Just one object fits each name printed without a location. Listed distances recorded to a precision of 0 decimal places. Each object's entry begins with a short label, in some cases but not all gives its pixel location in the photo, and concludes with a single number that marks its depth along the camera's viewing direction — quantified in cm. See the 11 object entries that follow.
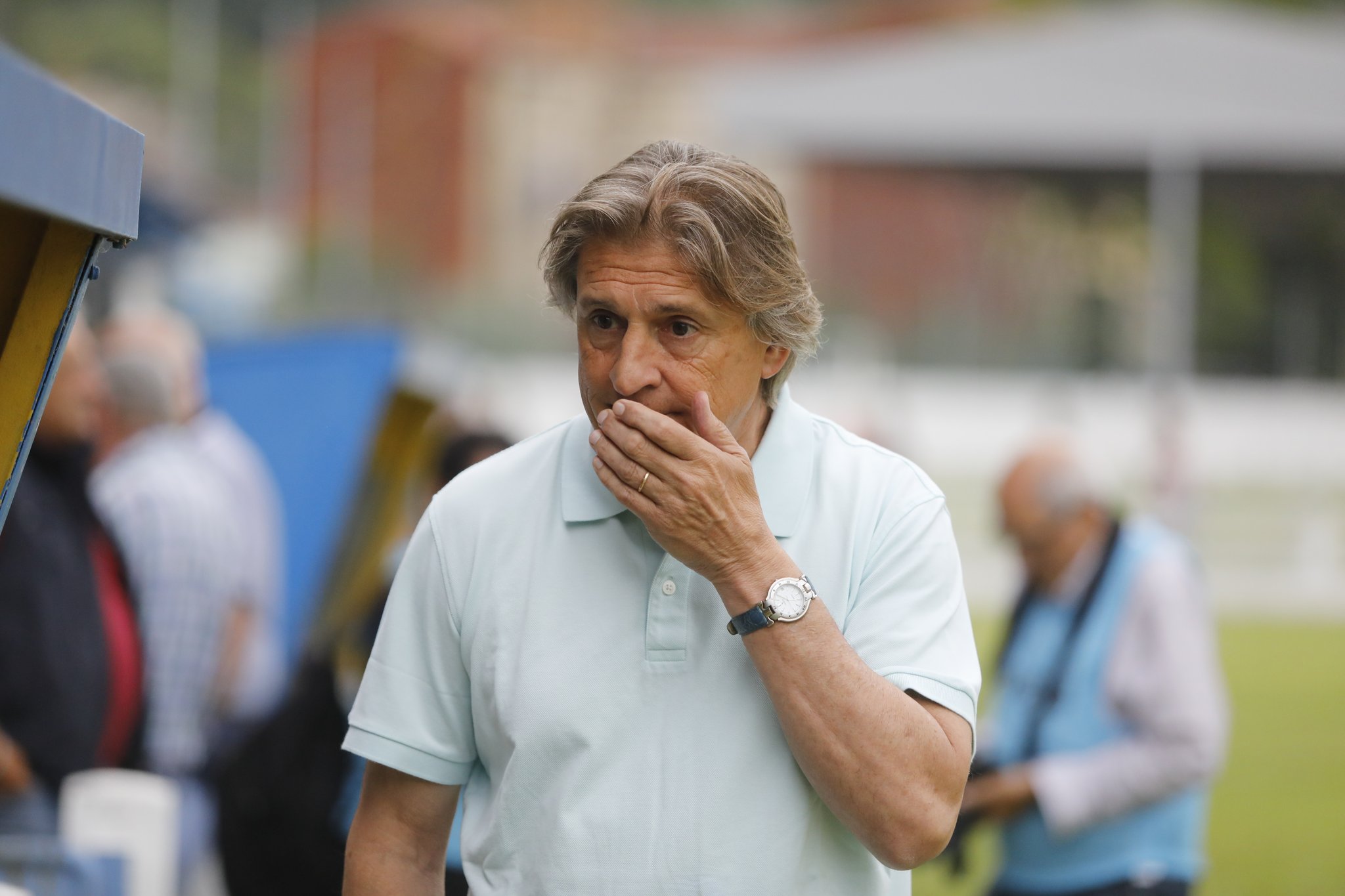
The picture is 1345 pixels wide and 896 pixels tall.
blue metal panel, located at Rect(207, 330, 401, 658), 1452
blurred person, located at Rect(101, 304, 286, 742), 1150
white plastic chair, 676
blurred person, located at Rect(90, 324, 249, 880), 1040
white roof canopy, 5666
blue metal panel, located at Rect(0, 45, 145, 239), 267
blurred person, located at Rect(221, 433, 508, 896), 798
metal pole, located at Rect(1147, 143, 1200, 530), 3862
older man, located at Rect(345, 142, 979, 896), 394
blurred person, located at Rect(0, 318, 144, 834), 802
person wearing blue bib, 830
